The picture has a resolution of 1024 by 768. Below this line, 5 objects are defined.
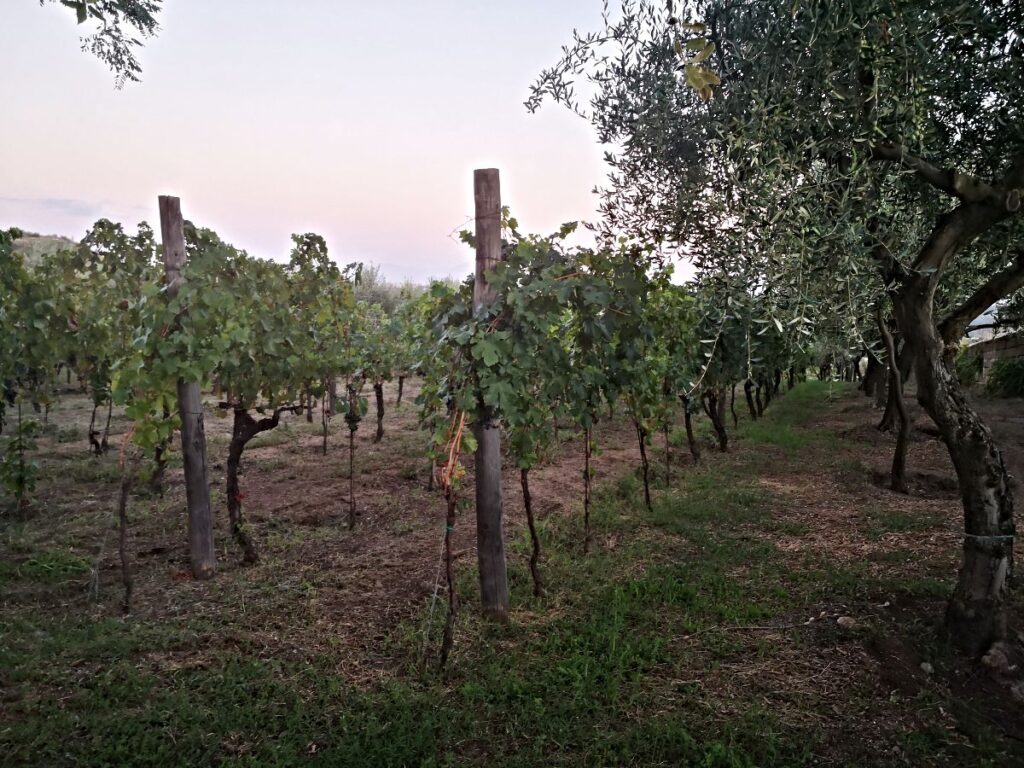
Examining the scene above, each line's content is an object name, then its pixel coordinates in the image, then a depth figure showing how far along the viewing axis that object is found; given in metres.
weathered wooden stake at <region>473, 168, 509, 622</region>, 4.75
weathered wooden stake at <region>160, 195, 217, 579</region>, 6.00
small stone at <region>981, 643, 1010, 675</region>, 4.17
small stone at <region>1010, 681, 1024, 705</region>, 3.96
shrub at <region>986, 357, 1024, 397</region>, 17.77
